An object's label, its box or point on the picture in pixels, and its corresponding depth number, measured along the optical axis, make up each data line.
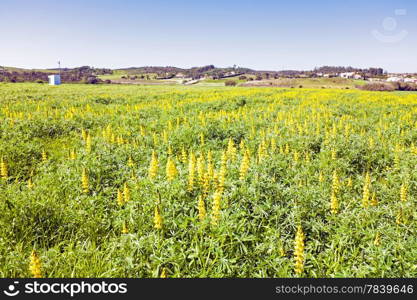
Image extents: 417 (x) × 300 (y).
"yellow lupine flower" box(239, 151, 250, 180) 4.81
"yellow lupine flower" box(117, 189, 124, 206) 4.29
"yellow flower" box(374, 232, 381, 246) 3.28
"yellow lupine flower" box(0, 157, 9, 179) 5.29
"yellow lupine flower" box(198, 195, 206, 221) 3.67
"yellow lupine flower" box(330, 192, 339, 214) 4.08
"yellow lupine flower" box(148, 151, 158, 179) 4.88
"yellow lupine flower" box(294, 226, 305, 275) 3.01
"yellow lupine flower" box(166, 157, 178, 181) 4.64
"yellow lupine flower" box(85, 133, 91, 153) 6.83
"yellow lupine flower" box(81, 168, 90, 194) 4.76
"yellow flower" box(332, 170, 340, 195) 4.77
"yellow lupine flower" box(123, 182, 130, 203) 4.26
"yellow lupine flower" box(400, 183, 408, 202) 4.52
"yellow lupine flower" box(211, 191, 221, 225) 3.60
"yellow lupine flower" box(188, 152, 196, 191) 4.51
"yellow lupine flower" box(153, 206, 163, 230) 3.47
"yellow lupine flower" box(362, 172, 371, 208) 4.20
